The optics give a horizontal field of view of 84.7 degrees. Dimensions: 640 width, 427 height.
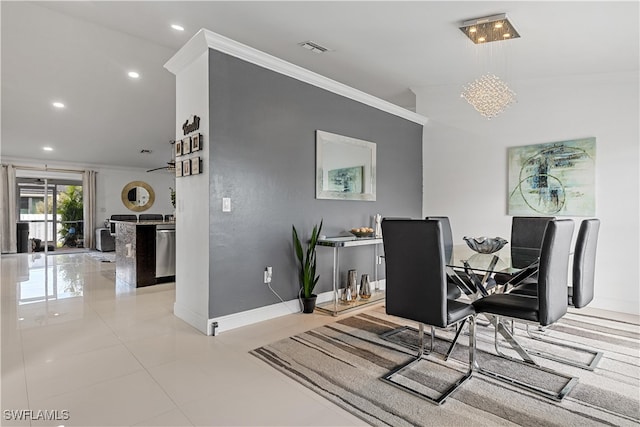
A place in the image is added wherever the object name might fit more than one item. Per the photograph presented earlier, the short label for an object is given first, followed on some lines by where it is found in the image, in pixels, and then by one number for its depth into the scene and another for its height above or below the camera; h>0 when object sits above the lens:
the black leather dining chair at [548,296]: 2.04 -0.51
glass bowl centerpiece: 2.89 -0.28
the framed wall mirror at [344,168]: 4.00 +0.52
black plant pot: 3.65 -0.98
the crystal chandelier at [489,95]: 3.31 +1.10
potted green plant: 3.65 -0.65
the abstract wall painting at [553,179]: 4.04 +0.40
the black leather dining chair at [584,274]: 2.42 -0.44
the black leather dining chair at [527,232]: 3.53 -0.21
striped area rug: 1.83 -1.07
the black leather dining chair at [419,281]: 2.06 -0.44
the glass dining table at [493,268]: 2.45 -0.40
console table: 3.64 -0.87
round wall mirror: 10.60 +0.40
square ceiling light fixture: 2.98 +1.62
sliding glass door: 9.19 -0.08
